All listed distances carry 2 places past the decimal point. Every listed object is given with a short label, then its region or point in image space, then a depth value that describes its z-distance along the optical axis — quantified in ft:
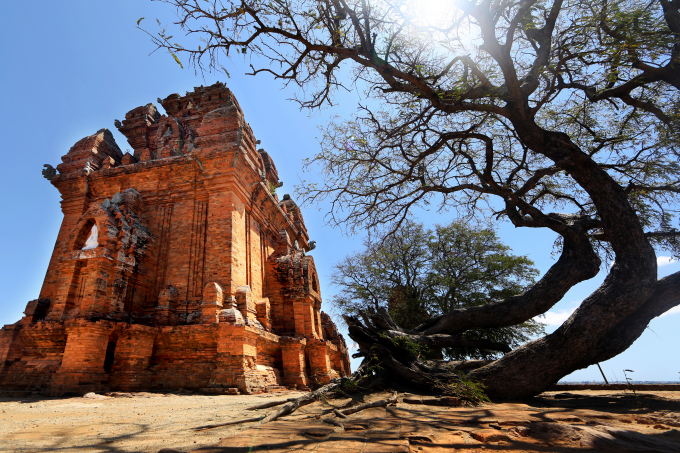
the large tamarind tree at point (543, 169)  17.30
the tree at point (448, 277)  53.26
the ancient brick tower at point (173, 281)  28.27
